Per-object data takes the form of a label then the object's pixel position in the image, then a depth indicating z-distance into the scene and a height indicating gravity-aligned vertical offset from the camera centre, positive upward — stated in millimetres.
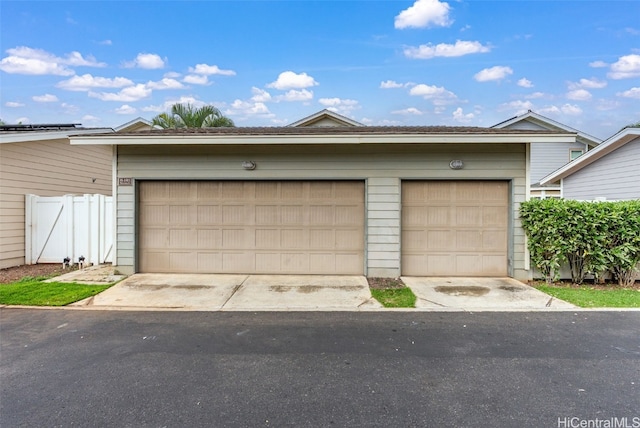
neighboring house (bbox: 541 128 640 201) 9125 +1430
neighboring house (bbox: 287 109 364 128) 14414 +4227
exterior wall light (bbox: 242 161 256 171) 7207 +1040
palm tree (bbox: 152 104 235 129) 14242 +4166
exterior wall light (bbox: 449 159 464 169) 7000 +1076
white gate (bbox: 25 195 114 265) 8312 -468
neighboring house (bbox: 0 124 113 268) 7824 +1099
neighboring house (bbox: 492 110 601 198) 16141 +3372
